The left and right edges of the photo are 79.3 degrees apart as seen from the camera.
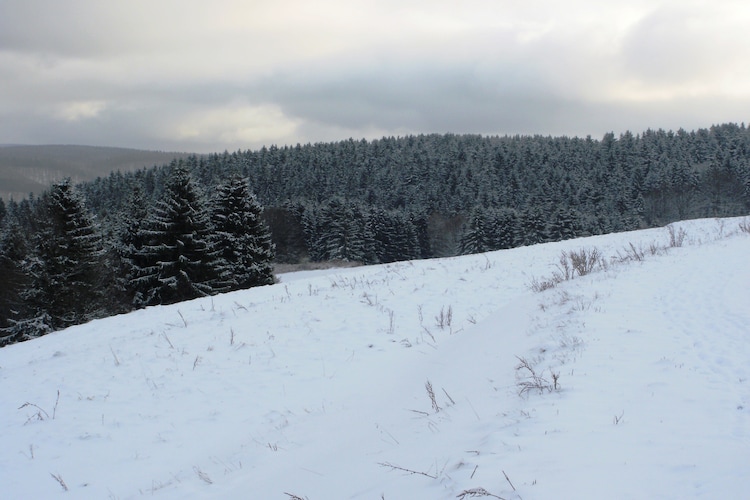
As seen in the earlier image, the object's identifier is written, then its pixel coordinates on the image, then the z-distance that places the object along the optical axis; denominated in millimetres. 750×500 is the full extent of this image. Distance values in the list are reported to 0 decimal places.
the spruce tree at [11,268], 30284
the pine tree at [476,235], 75875
